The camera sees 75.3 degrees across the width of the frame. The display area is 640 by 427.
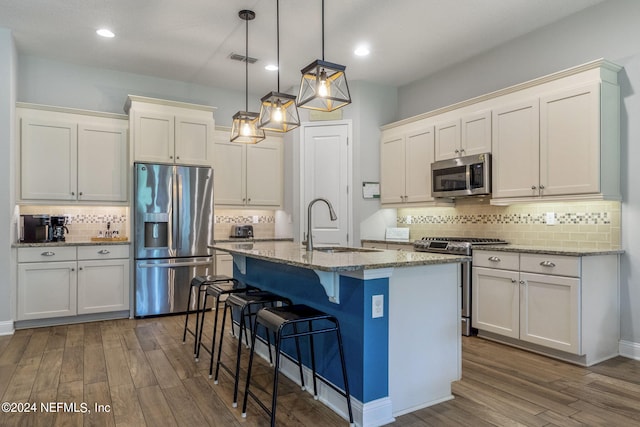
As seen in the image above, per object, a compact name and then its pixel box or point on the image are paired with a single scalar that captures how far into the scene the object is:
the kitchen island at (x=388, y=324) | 2.22
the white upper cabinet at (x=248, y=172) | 5.50
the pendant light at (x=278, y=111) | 3.07
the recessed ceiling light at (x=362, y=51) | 4.45
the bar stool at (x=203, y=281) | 3.45
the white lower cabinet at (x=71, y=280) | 4.21
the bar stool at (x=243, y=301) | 2.51
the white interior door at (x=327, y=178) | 5.37
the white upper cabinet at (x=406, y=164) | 4.86
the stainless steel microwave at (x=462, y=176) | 4.14
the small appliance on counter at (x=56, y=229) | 4.52
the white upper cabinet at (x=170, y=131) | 4.77
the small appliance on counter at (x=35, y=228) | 4.32
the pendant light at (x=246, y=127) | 3.45
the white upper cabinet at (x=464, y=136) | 4.18
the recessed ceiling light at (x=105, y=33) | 4.01
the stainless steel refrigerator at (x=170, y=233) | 4.68
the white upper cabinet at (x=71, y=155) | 4.43
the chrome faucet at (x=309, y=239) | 3.00
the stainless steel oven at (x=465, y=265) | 3.92
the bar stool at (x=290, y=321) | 2.09
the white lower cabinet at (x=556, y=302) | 3.12
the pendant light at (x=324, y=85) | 2.54
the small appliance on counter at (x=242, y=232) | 5.61
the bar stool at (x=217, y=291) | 3.15
